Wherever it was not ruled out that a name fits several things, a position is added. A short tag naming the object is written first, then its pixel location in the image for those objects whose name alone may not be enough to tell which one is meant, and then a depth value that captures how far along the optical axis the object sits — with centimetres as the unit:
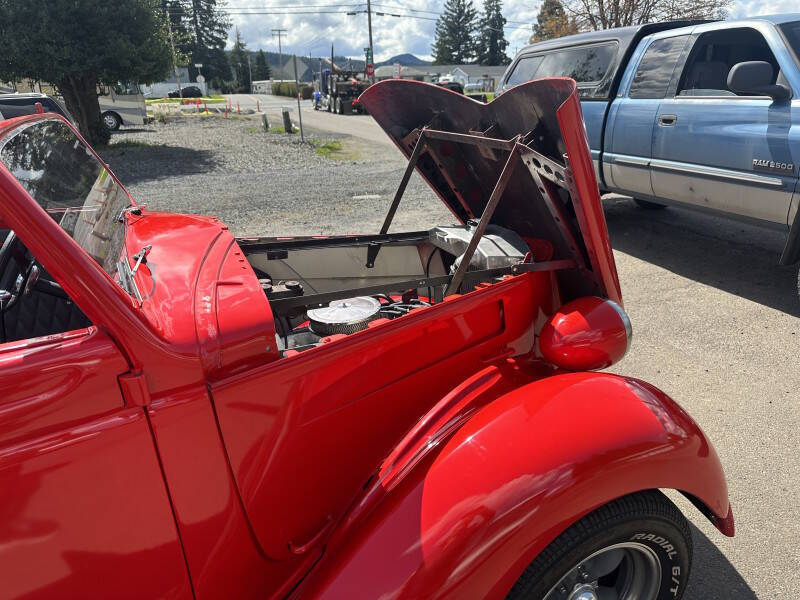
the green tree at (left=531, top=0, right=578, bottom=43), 1819
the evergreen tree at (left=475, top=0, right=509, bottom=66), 8119
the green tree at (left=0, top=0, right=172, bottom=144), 1373
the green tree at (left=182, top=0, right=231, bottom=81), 7631
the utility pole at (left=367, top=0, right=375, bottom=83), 3544
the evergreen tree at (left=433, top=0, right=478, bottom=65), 8212
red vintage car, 123
